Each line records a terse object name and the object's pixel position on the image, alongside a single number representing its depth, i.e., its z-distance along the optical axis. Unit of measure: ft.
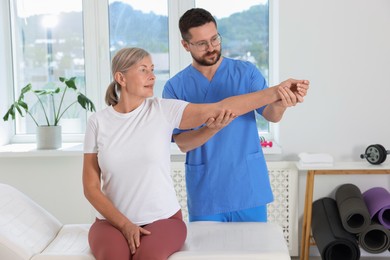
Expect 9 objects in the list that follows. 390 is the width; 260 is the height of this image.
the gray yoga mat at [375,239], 10.25
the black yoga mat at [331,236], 10.01
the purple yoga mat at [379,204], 10.32
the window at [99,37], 12.30
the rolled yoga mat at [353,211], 10.12
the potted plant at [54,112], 11.42
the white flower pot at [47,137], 11.63
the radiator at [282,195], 11.31
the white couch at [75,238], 6.36
